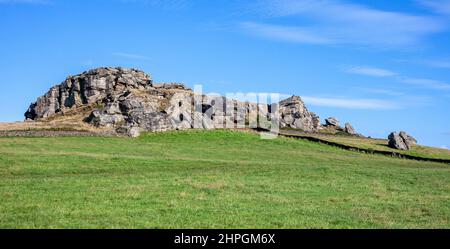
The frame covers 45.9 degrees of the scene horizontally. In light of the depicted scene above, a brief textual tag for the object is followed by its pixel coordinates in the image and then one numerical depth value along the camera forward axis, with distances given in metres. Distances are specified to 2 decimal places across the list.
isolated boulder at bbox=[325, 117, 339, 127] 123.12
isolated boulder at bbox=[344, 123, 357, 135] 118.88
